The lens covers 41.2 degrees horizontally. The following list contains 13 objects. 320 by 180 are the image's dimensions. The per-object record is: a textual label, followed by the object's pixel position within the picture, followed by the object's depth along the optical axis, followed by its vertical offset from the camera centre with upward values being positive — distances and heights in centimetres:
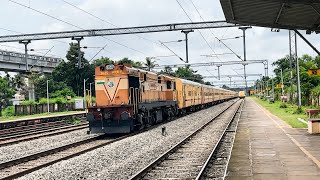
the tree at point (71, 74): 8188 +533
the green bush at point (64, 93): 6900 +137
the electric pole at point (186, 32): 3759 +599
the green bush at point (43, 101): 5909 +10
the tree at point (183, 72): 9856 +631
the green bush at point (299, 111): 3447 -115
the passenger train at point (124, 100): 2067 +0
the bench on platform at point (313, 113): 2591 -100
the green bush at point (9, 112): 5317 -123
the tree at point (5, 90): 6779 +206
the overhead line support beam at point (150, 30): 3838 +653
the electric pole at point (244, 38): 3744 +525
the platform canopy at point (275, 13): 1177 +259
